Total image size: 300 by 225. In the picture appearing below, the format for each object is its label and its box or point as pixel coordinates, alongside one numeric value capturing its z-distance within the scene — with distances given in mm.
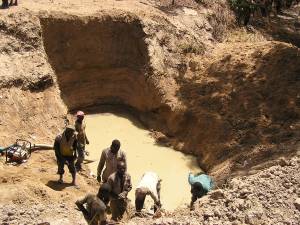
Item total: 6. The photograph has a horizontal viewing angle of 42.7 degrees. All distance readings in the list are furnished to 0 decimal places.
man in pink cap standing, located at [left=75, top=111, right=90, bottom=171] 8295
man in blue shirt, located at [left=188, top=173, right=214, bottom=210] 7201
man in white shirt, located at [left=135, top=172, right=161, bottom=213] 7061
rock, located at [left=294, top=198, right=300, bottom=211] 6449
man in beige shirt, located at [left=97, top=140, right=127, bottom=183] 7158
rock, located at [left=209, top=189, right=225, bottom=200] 6529
